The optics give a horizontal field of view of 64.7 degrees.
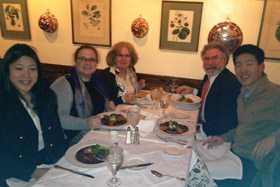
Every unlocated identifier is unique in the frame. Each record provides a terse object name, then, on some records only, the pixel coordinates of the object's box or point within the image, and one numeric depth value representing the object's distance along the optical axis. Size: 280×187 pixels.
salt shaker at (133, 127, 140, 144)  1.39
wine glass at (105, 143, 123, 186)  0.97
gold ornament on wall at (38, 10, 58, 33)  3.61
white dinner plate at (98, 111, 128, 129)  1.56
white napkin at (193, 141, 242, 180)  1.60
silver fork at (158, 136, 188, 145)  1.41
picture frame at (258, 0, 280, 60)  2.83
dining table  1.02
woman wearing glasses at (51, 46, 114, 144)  1.79
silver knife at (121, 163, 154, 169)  1.12
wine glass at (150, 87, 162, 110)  2.11
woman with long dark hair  1.35
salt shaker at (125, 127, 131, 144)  1.40
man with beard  1.94
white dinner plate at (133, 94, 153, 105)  2.25
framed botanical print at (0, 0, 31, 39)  3.75
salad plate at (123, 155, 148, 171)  1.17
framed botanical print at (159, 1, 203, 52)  3.07
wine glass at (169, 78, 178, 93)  2.73
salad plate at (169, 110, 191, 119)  1.91
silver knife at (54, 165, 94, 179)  1.04
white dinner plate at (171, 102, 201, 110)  2.20
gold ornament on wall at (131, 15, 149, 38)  3.25
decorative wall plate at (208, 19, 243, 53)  2.98
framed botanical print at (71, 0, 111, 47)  3.40
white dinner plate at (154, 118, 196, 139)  1.48
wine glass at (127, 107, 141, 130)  1.42
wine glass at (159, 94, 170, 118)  1.82
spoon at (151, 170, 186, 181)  1.06
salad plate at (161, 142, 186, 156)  1.27
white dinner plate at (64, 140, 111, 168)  1.10
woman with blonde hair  2.54
